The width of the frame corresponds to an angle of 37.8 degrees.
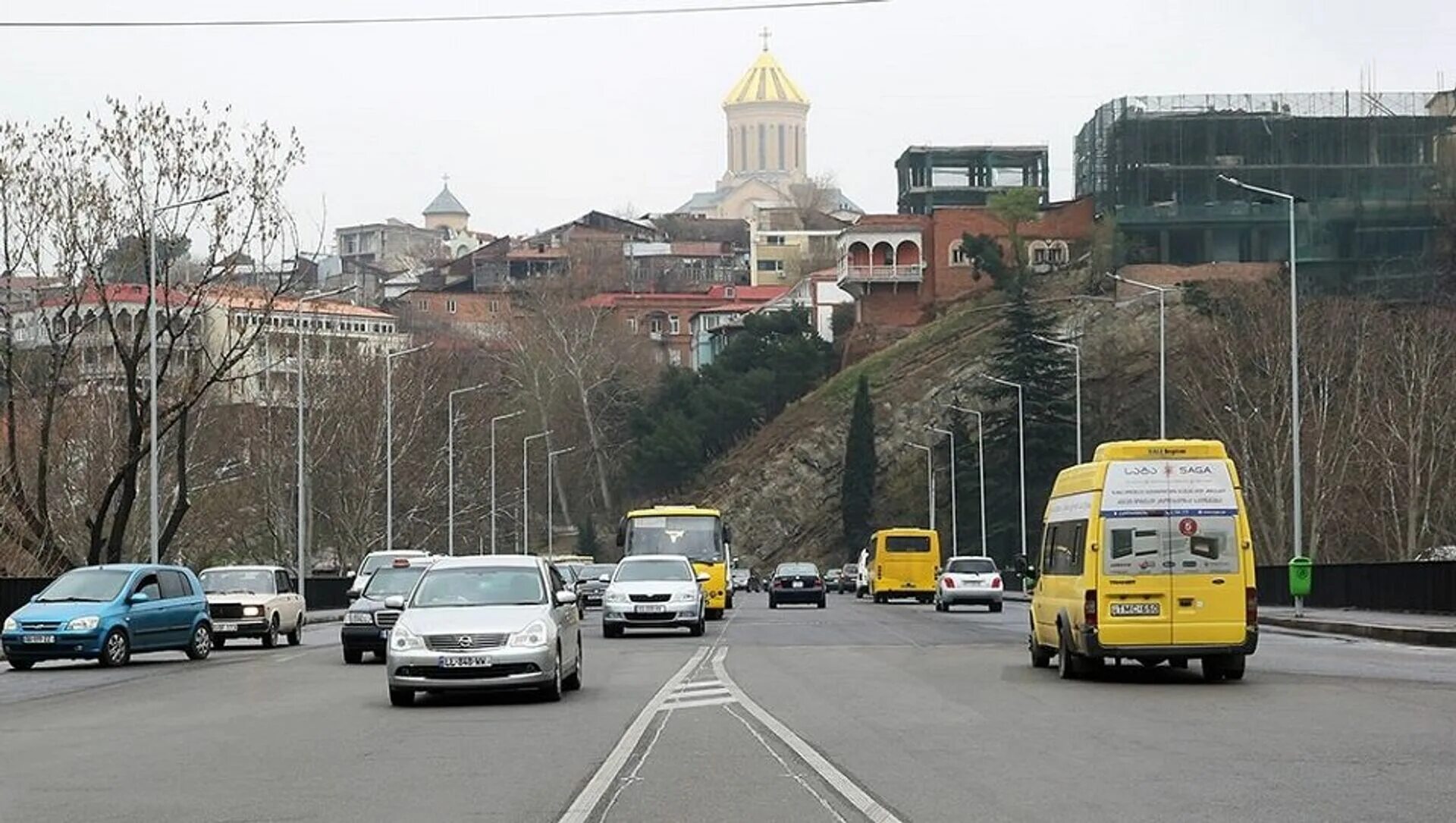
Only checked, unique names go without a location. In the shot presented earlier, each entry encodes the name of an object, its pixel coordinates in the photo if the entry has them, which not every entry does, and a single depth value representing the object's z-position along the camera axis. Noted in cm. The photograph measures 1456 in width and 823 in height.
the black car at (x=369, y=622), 3262
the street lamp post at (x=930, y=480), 11675
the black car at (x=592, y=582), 6809
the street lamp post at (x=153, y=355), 4747
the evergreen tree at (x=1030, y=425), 11088
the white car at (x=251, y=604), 3953
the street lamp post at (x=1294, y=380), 5078
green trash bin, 4469
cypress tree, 12619
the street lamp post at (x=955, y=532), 10806
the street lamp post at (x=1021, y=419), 9363
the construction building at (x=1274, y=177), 12081
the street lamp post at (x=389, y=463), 7456
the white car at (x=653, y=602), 4053
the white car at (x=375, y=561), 4628
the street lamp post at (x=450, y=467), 8500
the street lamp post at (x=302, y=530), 6156
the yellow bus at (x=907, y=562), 7700
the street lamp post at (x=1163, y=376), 6247
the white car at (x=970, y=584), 6091
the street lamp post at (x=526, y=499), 10825
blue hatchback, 3197
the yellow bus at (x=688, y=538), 5228
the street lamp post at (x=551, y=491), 11614
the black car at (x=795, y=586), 6794
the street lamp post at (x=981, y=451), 10244
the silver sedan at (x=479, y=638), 2184
